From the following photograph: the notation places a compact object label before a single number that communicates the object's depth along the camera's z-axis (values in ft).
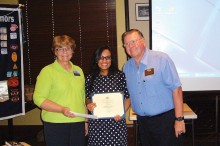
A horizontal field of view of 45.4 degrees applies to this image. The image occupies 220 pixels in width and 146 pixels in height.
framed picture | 13.47
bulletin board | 10.69
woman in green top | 7.77
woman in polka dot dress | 8.13
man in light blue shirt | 7.92
